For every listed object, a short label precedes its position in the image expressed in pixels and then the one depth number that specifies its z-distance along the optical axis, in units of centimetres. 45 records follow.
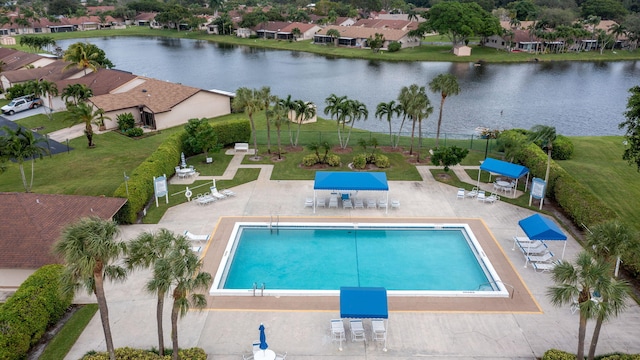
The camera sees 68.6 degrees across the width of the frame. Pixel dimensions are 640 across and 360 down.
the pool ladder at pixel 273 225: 2888
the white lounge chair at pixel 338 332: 1878
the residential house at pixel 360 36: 11450
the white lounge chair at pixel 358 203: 3169
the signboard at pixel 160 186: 3097
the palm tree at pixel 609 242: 1700
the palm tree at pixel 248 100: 3831
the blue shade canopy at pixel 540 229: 2447
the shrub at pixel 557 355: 1746
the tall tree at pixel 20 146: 3162
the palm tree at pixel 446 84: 3794
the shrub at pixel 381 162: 3853
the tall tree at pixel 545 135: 2919
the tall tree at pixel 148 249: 1572
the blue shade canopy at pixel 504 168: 3312
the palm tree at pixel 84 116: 4131
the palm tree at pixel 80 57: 6306
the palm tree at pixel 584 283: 1541
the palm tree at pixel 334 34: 12188
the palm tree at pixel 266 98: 3897
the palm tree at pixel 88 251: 1455
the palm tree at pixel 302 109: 4044
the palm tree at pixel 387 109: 3987
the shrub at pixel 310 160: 3866
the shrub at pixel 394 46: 11106
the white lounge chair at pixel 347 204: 3138
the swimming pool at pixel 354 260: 2339
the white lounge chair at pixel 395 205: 3112
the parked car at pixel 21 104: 5631
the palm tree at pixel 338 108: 3959
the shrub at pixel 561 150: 3941
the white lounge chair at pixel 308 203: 3148
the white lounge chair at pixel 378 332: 1888
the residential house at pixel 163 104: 4878
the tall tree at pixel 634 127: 2520
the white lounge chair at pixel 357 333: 1892
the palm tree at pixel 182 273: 1495
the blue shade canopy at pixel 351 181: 3039
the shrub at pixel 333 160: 3869
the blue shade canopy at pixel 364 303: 1864
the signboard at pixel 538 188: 3080
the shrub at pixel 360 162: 3791
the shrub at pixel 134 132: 4625
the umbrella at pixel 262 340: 1748
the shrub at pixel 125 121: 4769
